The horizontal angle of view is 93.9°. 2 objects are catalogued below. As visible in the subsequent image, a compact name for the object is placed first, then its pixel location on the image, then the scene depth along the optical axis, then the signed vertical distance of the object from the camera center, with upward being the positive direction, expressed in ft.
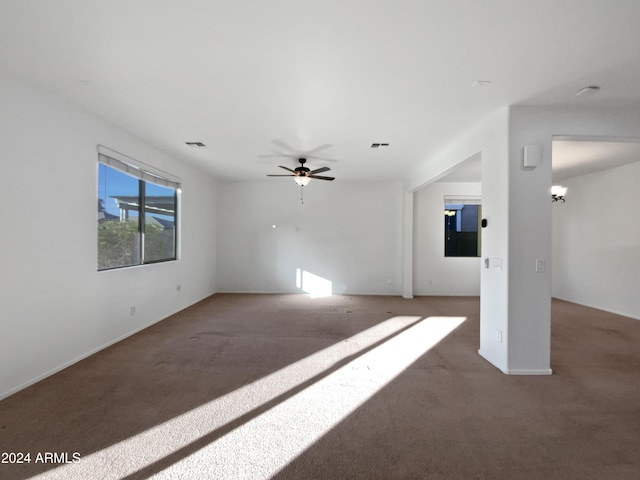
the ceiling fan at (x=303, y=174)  15.64 +3.43
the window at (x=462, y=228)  23.71 +0.98
